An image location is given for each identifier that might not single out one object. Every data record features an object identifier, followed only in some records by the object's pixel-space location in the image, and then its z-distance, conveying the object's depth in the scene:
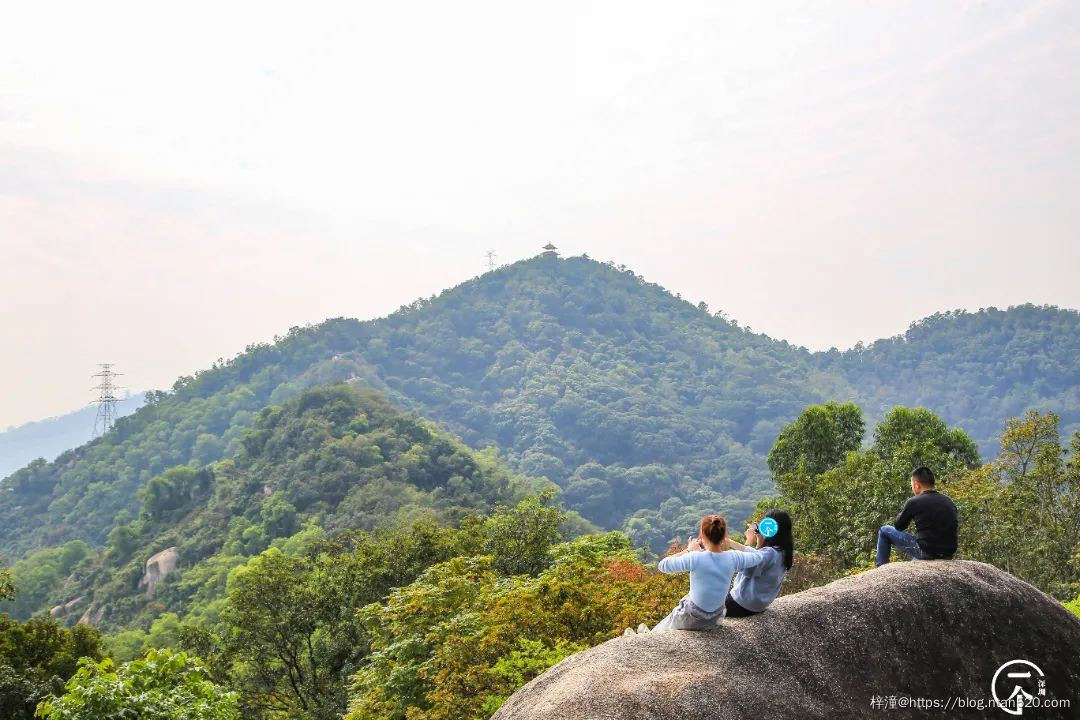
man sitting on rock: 9.32
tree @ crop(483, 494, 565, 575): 32.38
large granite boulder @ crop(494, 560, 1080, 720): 6.57
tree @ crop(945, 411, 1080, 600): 30.28
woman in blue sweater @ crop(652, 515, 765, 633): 7.21
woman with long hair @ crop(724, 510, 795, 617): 7.54
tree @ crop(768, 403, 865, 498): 49.66
